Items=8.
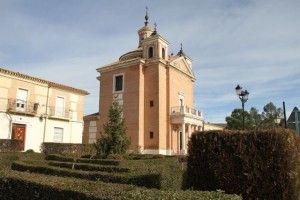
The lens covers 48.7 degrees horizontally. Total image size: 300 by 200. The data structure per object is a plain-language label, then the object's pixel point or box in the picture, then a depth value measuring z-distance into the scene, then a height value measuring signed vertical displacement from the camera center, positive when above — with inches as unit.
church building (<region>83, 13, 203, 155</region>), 1382.9 +249.5
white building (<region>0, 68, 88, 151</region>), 1117.1 +158.9
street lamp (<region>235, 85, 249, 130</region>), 607.5 +114.7
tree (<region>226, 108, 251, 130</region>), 2277.3 +268.7
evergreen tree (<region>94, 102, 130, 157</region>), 926.4 +45.2
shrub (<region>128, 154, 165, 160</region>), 920.6 -1.2
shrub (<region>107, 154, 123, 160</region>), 825.9 -1.6
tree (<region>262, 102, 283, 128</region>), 2753.9 +381.7
